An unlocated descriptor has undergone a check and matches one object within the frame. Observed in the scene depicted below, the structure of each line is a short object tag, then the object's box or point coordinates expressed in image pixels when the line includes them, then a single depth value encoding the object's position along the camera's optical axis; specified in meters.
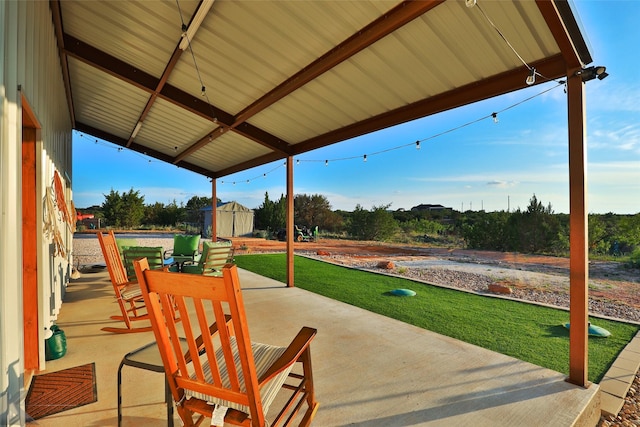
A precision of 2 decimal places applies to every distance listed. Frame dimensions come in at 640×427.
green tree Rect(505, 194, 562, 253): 13.21
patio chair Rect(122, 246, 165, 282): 4.48
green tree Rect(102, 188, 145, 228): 21.09
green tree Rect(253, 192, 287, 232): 23.33
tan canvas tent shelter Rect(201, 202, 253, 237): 20.25
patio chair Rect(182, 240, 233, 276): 4.44
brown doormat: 2.08
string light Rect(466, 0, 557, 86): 2.26
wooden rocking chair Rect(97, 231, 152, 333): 3.44
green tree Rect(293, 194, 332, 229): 26.27
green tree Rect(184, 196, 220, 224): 22.81
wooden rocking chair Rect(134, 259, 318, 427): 1.19
